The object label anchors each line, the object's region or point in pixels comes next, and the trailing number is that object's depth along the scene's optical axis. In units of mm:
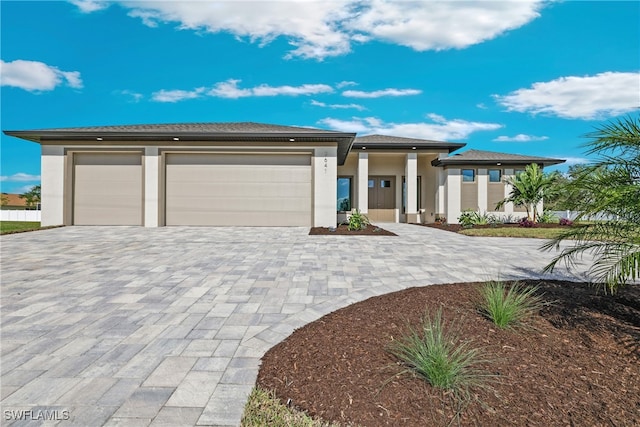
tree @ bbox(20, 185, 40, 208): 35938
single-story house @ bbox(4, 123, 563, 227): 12781
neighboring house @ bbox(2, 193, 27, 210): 41600
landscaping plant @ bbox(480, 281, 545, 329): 2593
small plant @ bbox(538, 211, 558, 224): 16047
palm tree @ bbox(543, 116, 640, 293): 2436
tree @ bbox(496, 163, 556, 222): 14914
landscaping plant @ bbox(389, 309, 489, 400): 1821
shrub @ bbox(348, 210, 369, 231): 11688
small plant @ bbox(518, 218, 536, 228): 14484
